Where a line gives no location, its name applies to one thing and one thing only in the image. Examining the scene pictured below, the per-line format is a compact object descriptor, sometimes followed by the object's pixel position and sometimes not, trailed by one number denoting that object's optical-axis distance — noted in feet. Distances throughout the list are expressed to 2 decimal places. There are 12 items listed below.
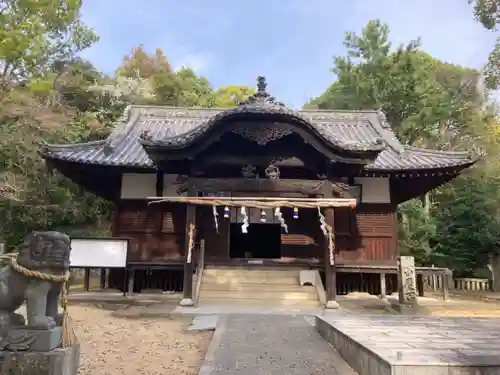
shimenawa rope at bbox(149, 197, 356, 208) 34.30
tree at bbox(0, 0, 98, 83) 48.98
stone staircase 36.40
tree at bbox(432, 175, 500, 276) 60.70
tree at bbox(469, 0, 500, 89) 43.39
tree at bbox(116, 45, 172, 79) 135.23
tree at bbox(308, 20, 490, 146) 79.25
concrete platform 12.28
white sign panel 37.29
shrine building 36.01
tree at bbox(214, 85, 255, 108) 143.43
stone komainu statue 12.38
